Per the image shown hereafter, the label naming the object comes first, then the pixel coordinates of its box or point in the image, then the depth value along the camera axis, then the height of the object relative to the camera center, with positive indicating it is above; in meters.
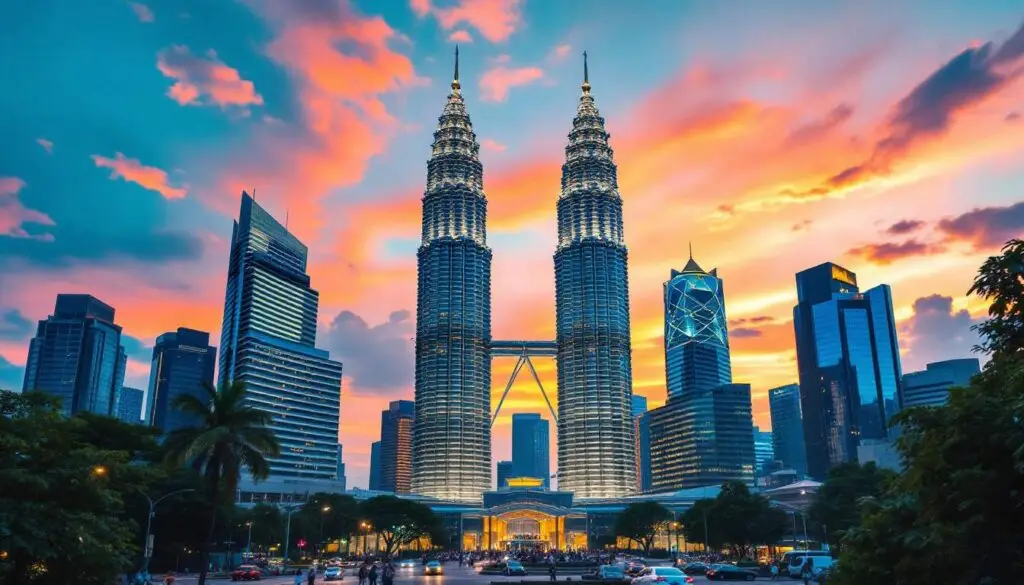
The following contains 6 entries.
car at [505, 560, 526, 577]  93.06 -8.32
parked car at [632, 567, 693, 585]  56.41 -5.69
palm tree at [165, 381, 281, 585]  50.94 +3.80
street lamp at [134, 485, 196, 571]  55.41 -3.70
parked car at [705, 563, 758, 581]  76.06 -7.33
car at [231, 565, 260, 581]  78.41 -7.45
